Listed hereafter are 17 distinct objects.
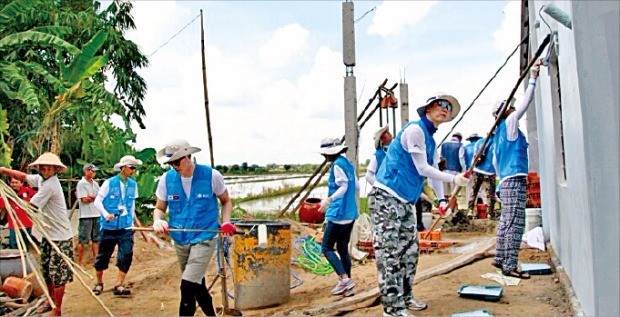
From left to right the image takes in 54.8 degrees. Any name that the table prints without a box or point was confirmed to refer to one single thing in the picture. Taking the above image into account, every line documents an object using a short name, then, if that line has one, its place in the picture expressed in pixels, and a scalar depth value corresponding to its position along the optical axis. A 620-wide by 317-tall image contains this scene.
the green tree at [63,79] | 11.84
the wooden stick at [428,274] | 5.75
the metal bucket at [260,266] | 6.72
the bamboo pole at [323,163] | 10.88
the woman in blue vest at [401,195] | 4.79
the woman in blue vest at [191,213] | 5.00
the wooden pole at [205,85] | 6.81
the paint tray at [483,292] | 5.20
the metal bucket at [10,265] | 7.77
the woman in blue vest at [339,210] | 6.46
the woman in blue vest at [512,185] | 5.91
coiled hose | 8.57
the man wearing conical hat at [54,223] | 5.95
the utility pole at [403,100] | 13.70
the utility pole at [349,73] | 8.35
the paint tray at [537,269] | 6.16
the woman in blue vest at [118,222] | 7.90
